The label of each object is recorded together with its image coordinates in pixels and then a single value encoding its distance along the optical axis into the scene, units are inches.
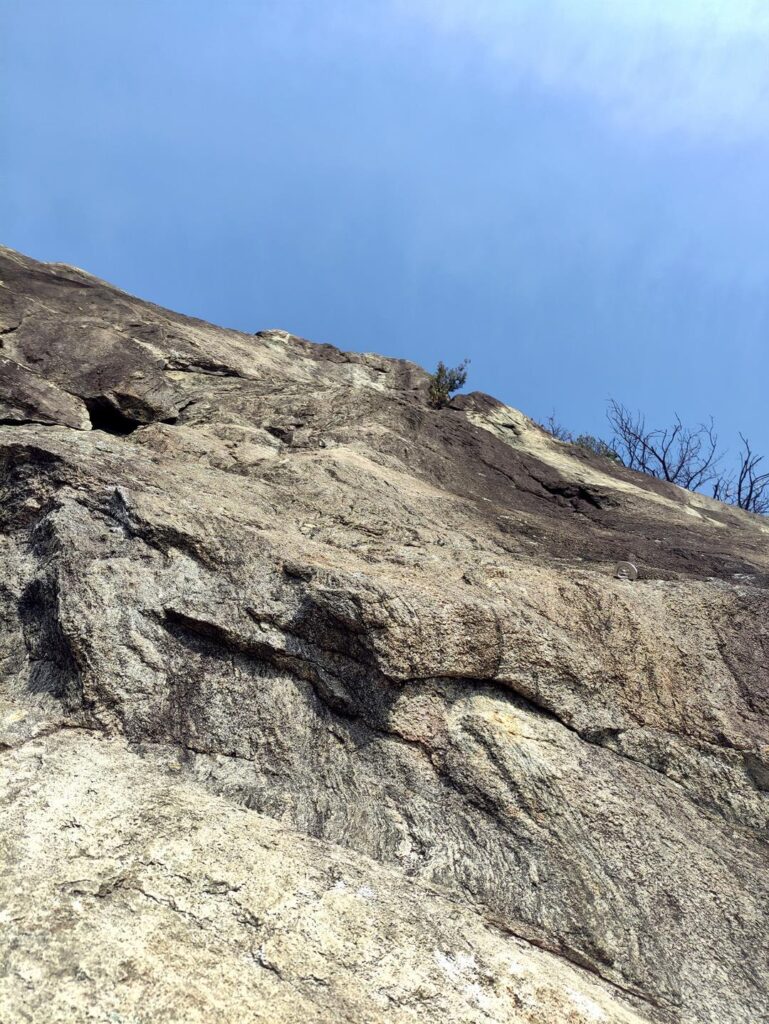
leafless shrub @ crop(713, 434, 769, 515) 1175.3
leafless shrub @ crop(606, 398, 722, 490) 1256.8
